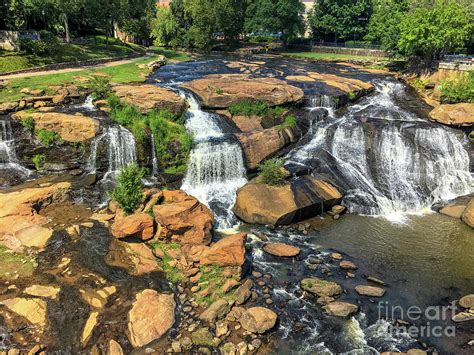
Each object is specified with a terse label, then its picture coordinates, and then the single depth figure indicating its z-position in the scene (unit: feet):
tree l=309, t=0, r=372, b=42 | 213.25
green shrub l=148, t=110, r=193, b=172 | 79.97
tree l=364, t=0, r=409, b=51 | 152.66
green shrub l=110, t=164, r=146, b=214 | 60.54
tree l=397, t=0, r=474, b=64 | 117.70
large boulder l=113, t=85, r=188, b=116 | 86.02
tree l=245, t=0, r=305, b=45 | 210.38
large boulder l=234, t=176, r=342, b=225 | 67.31
